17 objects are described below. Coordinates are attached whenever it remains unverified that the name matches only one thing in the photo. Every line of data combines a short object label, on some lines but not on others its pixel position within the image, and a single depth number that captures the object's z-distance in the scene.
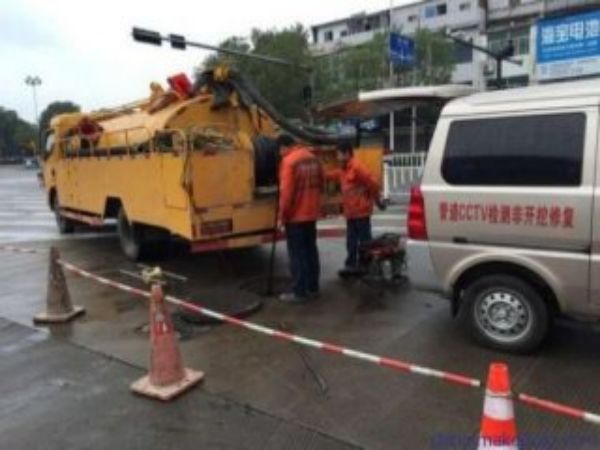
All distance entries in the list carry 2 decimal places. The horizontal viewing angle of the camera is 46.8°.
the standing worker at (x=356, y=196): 8.30
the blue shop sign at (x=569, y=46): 17.55
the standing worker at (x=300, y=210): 7.39
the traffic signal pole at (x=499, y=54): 19.50
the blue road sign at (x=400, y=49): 22.31
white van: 4.95
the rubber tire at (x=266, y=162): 8.84
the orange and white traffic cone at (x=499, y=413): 3.01
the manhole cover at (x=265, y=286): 8.07
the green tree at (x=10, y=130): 112.96
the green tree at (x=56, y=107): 97.57
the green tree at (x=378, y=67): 52.28
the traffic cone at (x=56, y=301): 7.30
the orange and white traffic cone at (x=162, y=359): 5.09
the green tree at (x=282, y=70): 54.08
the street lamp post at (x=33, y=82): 97.30
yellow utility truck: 8.20
